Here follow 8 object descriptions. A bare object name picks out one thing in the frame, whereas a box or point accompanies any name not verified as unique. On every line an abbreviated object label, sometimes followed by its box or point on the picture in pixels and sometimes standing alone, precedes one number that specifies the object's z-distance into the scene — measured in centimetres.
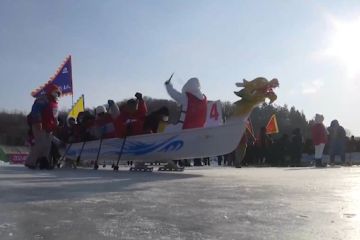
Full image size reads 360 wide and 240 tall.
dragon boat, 1039
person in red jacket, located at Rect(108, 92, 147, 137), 1188
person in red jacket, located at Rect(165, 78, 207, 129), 1128
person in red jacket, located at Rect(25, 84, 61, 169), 1073
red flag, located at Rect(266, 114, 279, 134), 1906
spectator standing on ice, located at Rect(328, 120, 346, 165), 1800
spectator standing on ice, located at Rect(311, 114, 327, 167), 1623
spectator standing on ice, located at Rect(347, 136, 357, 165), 2245
